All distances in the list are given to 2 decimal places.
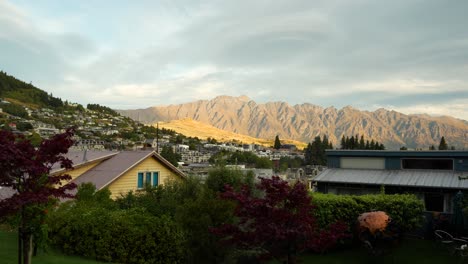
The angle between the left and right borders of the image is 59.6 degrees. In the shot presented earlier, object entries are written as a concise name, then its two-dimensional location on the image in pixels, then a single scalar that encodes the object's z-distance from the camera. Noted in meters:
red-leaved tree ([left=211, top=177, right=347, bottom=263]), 8.73
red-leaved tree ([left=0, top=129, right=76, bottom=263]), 8.22
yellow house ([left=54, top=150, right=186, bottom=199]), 24.77
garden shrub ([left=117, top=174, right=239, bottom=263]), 12.70
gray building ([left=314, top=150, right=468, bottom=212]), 21.03
